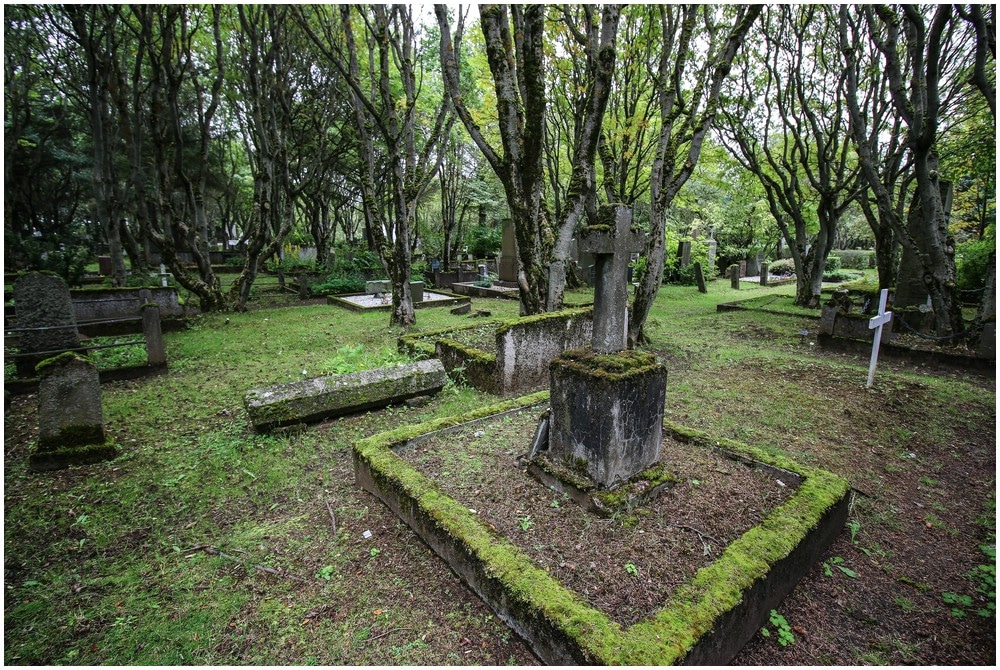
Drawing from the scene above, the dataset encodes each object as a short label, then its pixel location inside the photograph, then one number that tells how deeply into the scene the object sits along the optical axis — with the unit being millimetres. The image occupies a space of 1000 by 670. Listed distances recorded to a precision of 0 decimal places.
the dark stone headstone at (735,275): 20484
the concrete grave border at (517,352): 6320
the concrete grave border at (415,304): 13344
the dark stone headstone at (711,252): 22328
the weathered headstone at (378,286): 15016
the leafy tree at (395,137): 9492
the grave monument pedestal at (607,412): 3355
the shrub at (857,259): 29938
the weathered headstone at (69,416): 4359
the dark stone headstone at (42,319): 6395
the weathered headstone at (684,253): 20850
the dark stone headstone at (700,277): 18844
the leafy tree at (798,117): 11195
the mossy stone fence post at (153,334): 7027
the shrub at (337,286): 15898
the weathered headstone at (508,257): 18672
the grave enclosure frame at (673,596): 2227
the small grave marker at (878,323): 6339
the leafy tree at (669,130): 7332
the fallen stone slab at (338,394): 5016
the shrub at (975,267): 11938
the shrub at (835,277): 22688
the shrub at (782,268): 24922
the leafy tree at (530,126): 6703
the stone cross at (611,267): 3484
